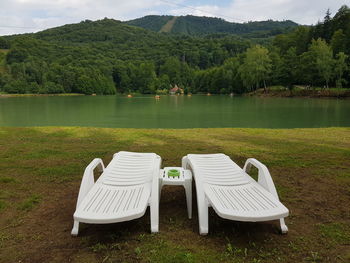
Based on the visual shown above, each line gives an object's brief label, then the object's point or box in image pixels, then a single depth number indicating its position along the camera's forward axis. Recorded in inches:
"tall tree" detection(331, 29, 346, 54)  1685.8
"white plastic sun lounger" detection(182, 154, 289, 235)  93.0
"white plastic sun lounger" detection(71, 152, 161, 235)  93.5
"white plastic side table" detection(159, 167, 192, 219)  119.3
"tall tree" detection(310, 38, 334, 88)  1593.3
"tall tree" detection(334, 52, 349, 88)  1517.0
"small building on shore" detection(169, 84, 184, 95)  3643.2
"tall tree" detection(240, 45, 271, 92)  2117.4
